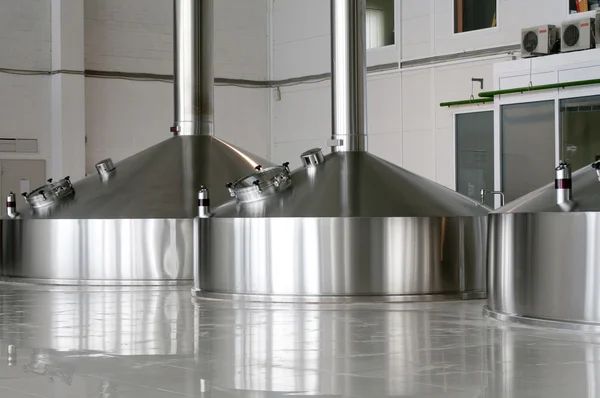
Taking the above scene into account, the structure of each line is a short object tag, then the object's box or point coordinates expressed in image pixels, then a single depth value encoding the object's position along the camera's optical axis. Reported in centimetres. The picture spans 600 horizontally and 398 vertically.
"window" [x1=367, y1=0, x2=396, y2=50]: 1875
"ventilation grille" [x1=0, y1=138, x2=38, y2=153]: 1831
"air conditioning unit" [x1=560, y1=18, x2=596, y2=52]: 1344
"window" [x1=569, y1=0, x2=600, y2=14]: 1447
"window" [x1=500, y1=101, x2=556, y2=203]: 1392
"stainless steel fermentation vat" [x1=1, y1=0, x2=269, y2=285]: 1173
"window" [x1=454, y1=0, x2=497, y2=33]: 1658
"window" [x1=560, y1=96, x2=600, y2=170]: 1338
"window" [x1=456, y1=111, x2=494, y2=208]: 1612
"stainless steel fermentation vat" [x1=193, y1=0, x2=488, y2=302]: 954
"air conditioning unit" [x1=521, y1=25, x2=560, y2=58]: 1410
